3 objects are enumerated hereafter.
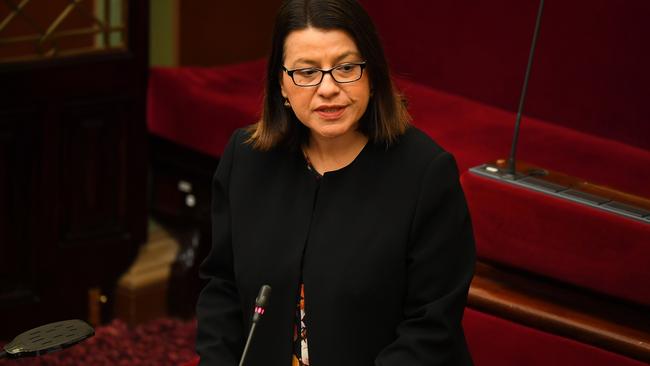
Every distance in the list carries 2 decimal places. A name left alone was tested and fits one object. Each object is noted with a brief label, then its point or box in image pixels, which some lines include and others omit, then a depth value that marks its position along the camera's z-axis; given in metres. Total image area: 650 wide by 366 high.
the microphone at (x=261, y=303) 8.62
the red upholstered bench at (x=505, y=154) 9.25
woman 8.75
